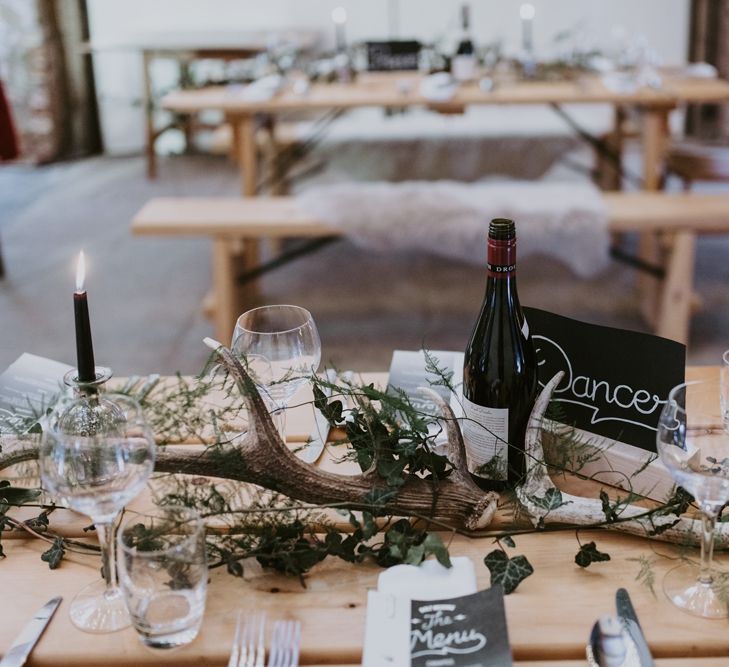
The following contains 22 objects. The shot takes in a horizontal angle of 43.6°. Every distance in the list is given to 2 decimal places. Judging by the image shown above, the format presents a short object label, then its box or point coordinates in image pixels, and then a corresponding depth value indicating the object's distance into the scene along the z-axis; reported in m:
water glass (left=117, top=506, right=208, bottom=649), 0.82
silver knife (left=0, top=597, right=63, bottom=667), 0.85
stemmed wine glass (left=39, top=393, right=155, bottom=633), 0.86
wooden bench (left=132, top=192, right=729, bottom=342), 3.00
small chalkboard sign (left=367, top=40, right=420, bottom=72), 4.11
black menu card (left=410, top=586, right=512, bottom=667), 0.82
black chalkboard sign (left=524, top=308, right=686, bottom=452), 1.08
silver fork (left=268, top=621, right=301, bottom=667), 0.84
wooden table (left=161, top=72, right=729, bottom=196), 3.49
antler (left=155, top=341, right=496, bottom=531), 0.98
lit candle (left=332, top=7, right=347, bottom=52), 3.96
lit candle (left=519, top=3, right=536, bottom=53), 4.06
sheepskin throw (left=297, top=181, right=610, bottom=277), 3.00
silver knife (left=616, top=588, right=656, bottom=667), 0.82
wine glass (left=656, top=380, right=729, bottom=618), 0.88
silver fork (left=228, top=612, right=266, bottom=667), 0.84
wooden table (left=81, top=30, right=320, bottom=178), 5.68
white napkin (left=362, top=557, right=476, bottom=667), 0.84
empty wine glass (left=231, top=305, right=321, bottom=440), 1.14
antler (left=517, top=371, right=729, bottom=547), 0.99
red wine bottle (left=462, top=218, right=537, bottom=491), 1.08
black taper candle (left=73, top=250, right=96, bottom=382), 1.02
